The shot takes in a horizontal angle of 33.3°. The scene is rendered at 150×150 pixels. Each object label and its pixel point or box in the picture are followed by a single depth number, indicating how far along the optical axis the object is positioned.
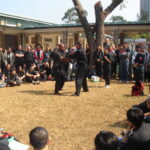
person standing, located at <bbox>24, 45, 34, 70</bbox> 13.32
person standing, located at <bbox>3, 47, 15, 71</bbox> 13.61
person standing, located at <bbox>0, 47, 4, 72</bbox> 13.73
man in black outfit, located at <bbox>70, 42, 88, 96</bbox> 8.95
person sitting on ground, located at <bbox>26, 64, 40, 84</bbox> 12.62
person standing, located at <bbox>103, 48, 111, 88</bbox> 10.67
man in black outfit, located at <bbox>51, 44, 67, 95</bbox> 9.37
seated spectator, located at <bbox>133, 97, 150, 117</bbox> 4.82
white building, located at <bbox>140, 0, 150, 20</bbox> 122.81
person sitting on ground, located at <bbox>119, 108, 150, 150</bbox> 3.07
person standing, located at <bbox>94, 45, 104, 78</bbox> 13.00
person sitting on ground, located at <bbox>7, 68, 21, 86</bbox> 11.67
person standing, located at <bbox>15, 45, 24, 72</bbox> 13.53
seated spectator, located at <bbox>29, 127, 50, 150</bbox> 2.95
